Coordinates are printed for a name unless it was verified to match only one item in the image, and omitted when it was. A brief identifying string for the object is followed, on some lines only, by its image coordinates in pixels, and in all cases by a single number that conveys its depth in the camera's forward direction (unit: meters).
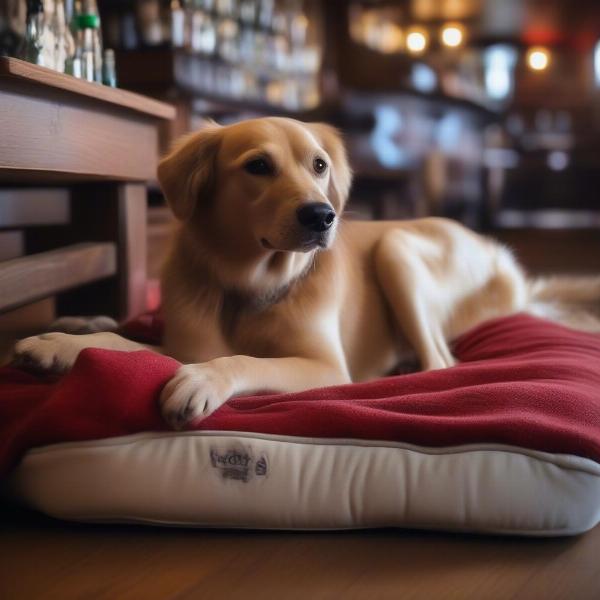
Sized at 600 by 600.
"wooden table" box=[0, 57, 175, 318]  1.61
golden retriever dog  1.46
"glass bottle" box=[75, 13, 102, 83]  2.19
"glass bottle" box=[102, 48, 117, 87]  2.38
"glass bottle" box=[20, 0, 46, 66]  1.95
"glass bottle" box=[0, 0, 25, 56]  2.78
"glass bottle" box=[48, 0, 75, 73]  2.11
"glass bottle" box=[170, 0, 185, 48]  3.74
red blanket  1.17
